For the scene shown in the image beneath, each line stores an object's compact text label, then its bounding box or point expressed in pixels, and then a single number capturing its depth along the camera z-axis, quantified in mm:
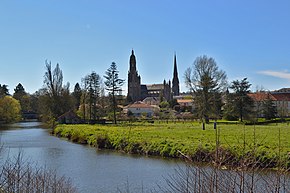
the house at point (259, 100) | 71700
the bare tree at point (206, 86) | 53594
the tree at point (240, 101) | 56844
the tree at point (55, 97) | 63625
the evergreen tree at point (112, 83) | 61625
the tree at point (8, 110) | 71625
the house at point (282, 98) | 102531
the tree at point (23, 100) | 100812
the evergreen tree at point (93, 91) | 65000
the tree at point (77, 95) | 86331
